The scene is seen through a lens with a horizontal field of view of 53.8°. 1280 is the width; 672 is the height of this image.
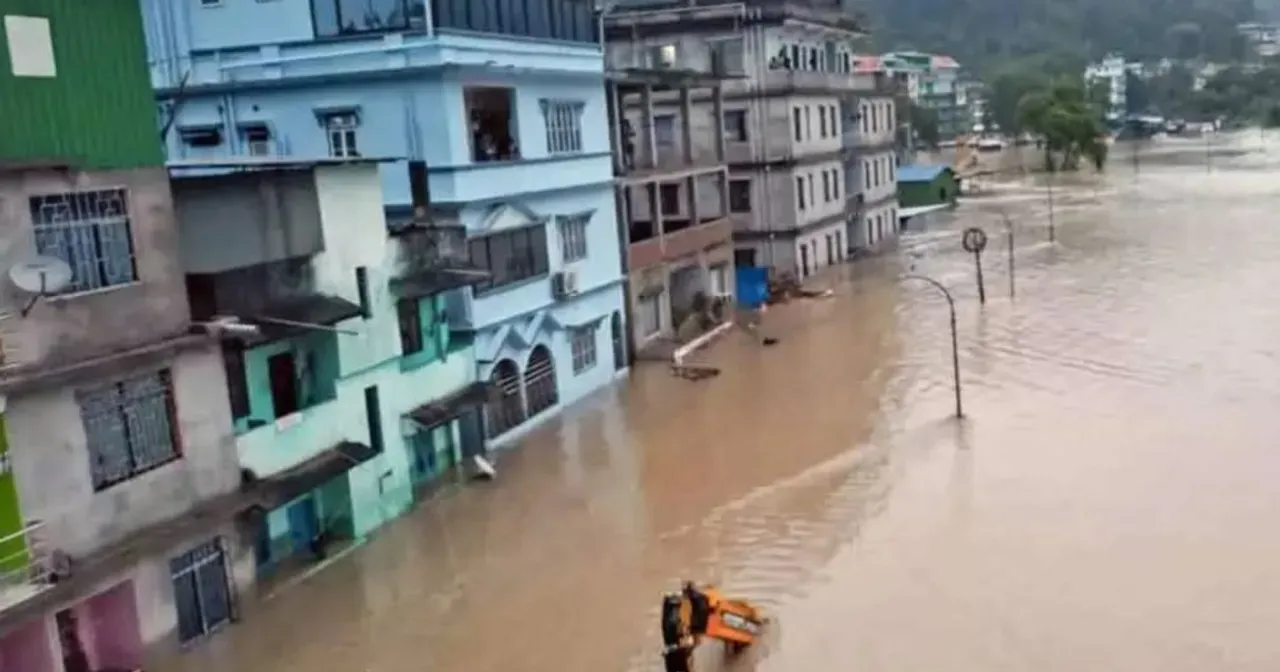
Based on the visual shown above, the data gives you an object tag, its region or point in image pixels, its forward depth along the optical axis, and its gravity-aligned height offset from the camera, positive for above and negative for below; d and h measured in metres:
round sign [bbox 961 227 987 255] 37.15 -3.43
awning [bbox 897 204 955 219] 62.06 -3.92
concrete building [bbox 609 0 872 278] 41.88 +1.25
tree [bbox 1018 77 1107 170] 84.06 -0.56
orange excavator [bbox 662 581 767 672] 12.98 -5.08
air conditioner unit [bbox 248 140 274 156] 24.97 +0.77
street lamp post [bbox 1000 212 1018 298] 38.29 -4.94
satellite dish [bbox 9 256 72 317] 13.10 -0.73
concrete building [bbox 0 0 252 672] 13.32 -2.05
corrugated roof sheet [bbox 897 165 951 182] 66.50 -2.23
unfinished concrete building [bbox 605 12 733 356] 31.66 -1.02
